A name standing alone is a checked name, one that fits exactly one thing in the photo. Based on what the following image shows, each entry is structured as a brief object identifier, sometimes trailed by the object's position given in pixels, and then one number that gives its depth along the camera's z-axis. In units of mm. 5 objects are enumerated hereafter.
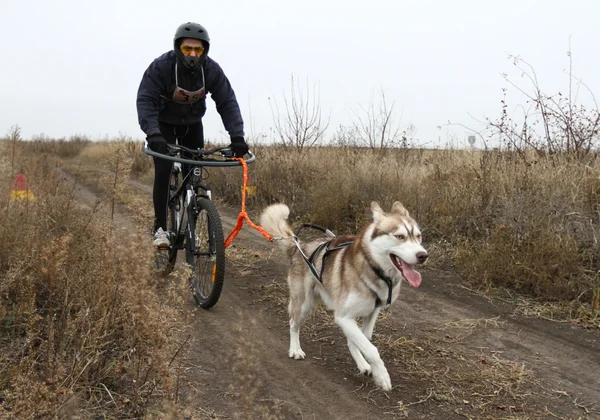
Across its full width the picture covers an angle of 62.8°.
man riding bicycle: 4469
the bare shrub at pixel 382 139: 10867
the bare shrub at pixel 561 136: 6781
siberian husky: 3201
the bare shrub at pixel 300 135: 11531
